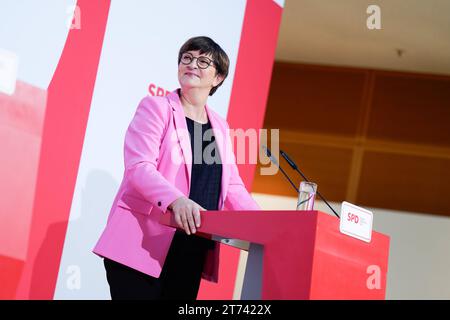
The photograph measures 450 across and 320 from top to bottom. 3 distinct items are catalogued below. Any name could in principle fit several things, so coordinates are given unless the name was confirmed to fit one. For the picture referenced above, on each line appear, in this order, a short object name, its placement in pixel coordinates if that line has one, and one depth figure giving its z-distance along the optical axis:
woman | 7.20
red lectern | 6.69
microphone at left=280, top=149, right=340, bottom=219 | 7.24
